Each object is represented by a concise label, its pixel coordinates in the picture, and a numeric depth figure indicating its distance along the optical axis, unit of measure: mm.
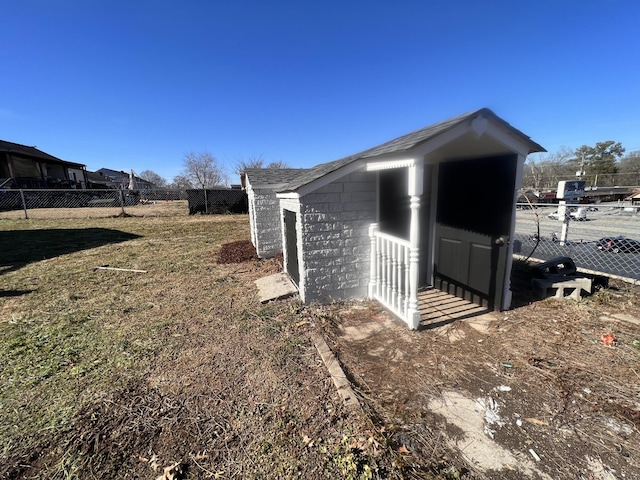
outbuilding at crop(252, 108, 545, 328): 3436
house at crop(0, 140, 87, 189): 22312
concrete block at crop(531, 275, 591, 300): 4098
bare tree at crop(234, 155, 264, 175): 36812
